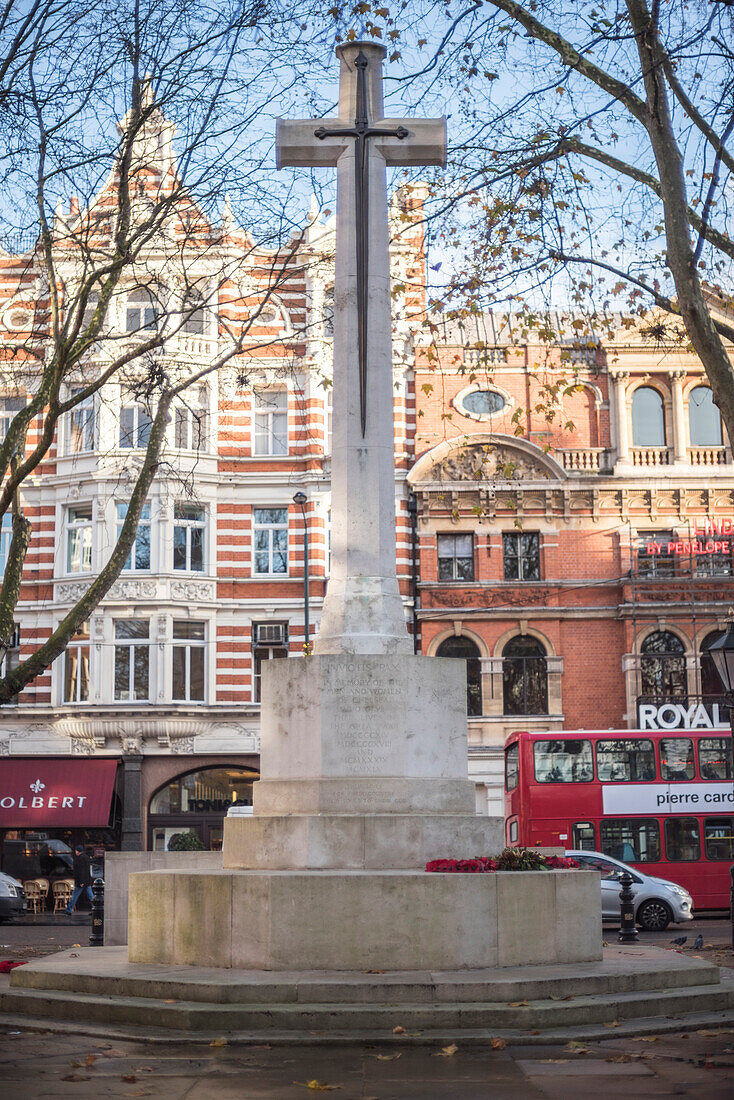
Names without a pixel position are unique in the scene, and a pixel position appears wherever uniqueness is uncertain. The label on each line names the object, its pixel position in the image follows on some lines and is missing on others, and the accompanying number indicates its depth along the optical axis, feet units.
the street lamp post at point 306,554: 103.45
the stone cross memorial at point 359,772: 35.45
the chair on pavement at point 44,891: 118.73
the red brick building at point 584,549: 124.26
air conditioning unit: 122.93
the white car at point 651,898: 85.30
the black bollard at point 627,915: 65.36
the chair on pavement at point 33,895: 116.57
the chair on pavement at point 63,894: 118.21
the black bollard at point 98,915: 61.52
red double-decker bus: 97.25
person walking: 114.93
